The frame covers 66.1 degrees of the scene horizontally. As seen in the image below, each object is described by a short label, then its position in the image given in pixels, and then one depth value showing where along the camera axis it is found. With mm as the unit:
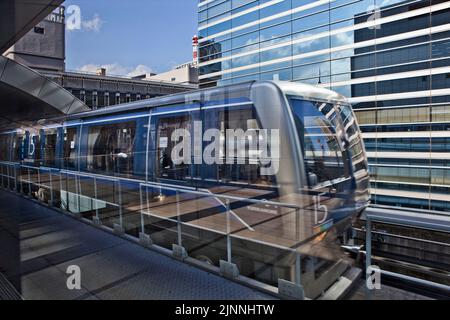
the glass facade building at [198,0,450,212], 18483
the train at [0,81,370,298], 3787
